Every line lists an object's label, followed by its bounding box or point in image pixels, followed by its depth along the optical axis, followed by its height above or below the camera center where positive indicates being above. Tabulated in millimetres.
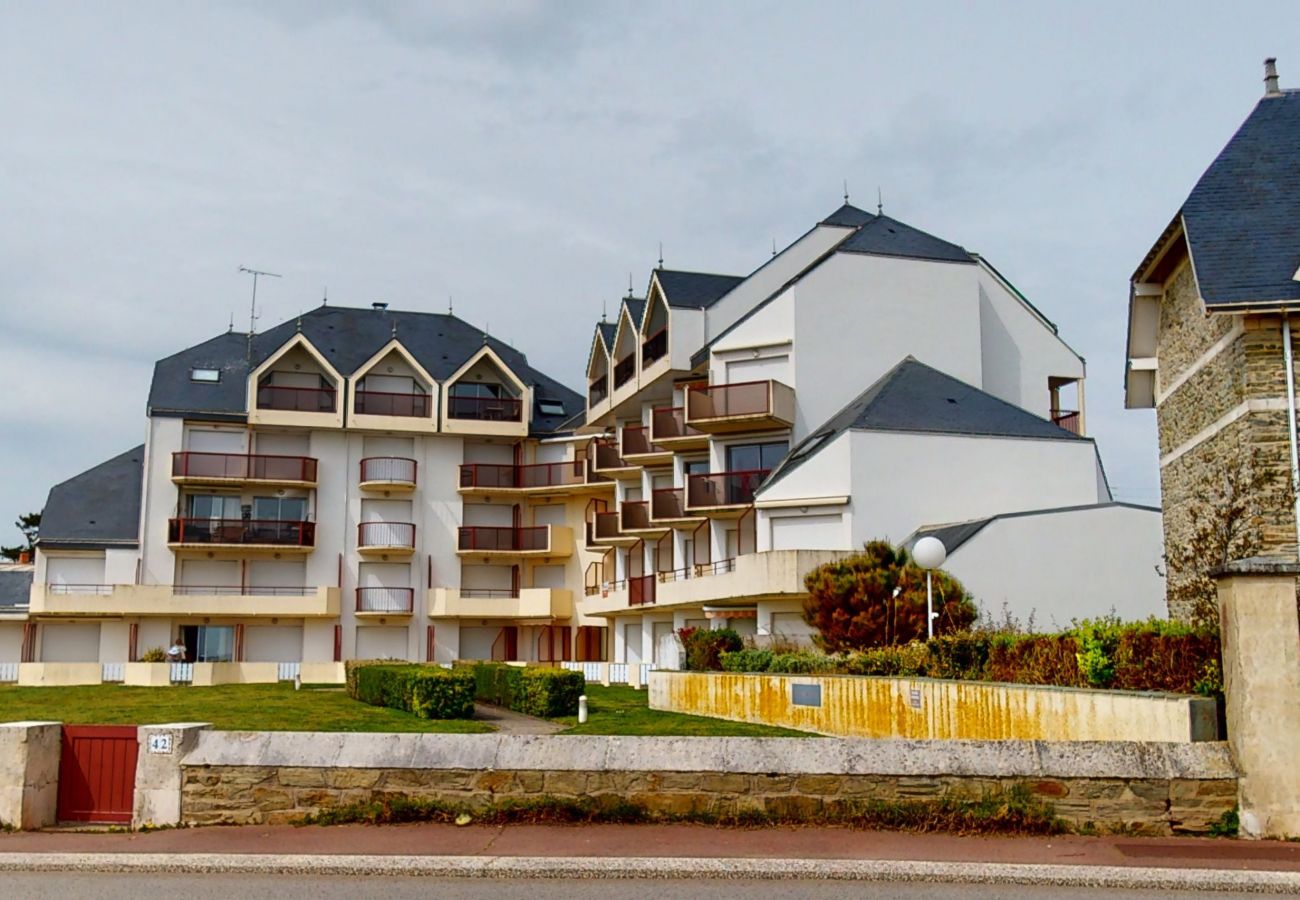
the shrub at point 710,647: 33031 +272
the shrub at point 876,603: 29000 +1237
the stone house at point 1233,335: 21500 +5551
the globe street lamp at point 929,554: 22250 +1732
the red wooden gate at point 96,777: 13391 -1210
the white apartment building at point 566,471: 38719 +6675
